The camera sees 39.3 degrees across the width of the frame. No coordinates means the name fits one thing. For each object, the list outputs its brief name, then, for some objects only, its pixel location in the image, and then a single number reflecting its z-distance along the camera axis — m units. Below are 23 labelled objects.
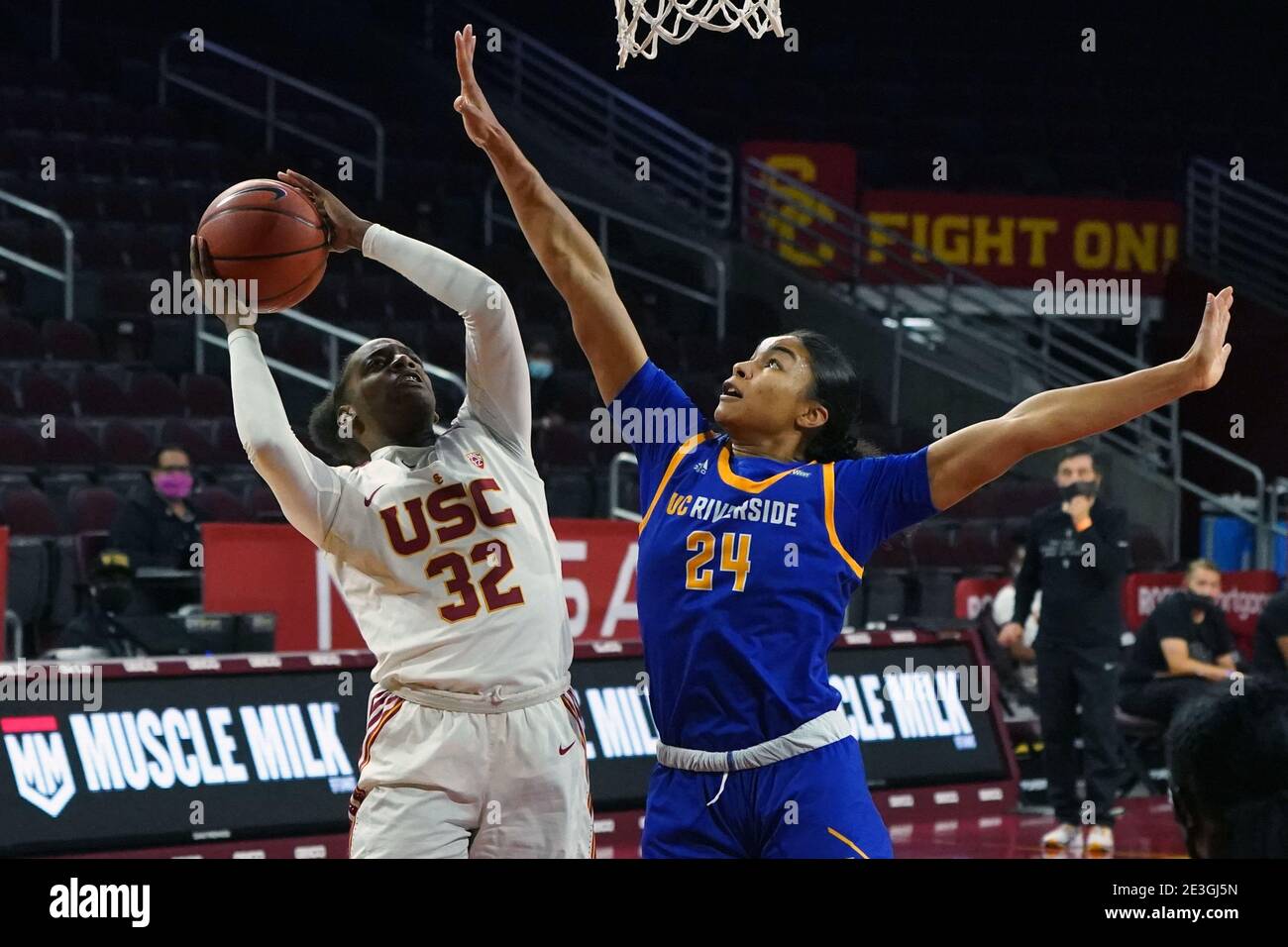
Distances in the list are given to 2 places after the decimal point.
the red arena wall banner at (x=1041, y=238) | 16.89
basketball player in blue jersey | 3.41
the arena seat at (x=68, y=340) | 11.73
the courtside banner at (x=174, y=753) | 6.42
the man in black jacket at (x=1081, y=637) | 8.41
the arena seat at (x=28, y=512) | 9.90
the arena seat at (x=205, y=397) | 11.75
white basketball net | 5.24
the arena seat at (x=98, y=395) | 11.39
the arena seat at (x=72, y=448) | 10.77
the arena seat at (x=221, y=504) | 10.29
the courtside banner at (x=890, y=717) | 8.01
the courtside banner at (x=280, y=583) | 8.45
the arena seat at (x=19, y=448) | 10.62
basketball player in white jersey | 3.84
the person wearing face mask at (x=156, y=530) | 9.23
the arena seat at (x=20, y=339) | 11.41
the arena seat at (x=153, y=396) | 11.54
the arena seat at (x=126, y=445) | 11.00
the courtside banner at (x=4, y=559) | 8.15
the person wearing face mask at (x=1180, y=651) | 9.41
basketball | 4.04
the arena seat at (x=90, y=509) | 10.14
